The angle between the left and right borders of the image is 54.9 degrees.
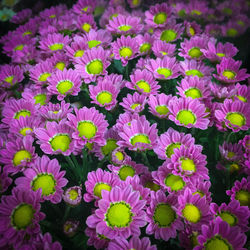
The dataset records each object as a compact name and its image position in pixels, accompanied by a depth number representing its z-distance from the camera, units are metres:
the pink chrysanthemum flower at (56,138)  0.27
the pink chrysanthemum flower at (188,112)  0.30
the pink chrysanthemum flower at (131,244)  0.22
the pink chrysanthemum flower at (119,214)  0.23
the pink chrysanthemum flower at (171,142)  0.28
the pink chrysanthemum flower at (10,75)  0.38
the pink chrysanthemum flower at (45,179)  0.25
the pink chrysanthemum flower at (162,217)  0.24
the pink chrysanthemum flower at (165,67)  0.36
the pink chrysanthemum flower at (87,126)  0.28
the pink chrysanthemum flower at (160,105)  0.31
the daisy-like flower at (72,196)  0.25
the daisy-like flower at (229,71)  0.35
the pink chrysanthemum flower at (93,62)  0.36
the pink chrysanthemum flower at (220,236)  0.22
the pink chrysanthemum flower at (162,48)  0.38
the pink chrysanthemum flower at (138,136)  0.27
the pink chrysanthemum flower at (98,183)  0.25
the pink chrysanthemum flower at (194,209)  0.24
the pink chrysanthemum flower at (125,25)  0.42
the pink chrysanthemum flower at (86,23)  0.44
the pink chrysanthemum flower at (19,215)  0.23
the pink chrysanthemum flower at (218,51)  0.37
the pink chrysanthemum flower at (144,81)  0.34
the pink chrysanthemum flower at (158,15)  0.45
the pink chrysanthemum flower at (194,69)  0.36
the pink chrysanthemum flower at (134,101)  0.32
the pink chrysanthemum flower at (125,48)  0.37
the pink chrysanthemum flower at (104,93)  0.33
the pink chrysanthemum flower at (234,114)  0.30
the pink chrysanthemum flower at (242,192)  0.27
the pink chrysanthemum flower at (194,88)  0.34
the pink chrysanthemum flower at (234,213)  0.24
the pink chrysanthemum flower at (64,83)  0.34
